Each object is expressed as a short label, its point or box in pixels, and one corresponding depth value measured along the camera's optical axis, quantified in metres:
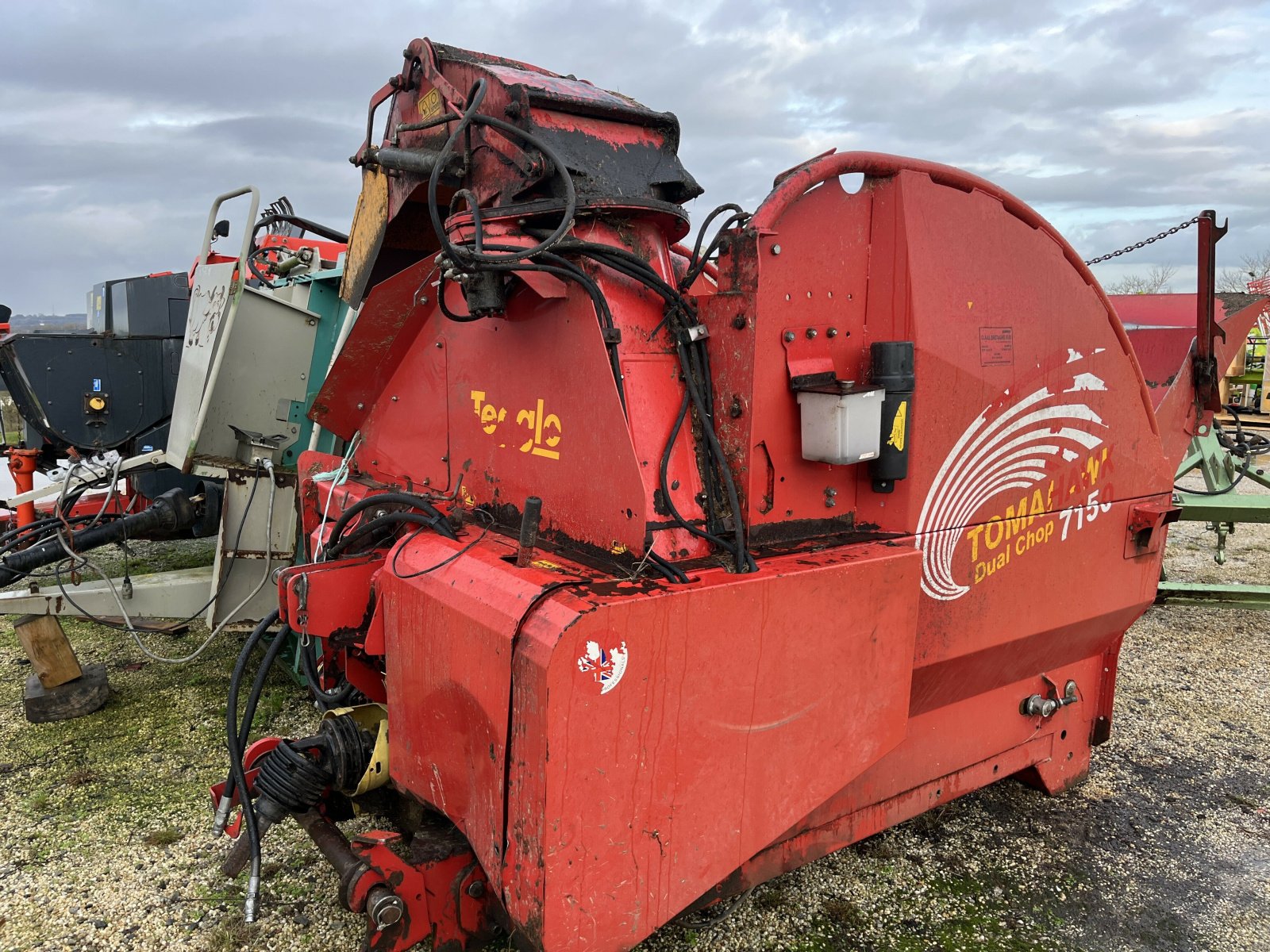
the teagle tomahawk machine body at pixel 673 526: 1.80
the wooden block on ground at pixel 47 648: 3.97
